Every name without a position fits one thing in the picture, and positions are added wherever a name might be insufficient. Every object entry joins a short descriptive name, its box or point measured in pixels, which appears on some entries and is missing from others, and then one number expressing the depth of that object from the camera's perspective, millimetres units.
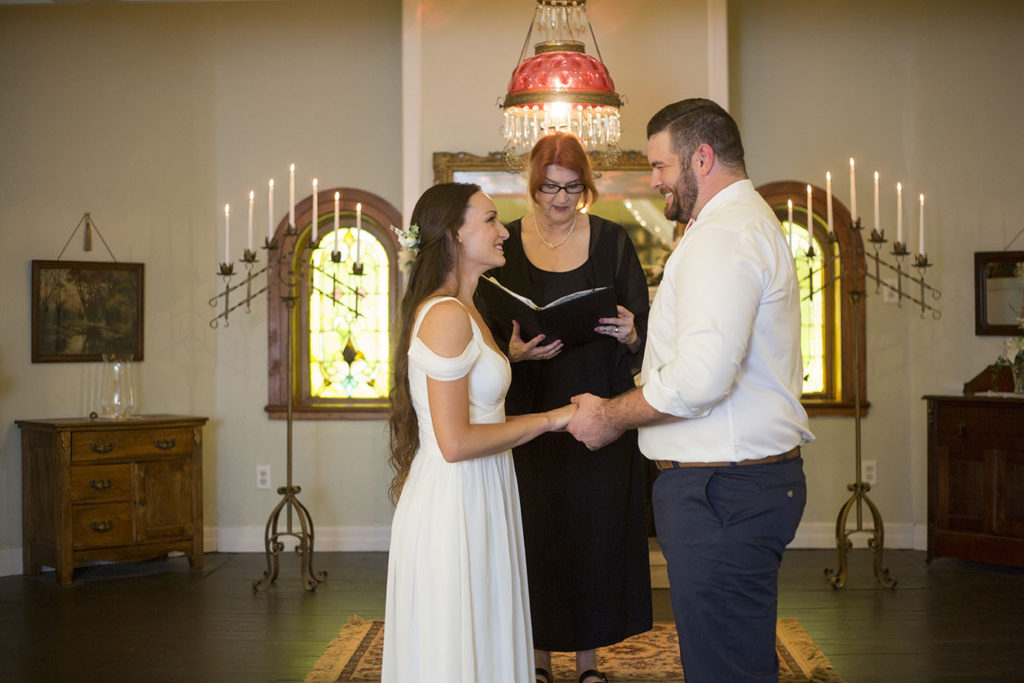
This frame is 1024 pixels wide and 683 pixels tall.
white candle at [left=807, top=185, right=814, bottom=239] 4857
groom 2070
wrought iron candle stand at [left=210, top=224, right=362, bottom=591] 5074
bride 2277
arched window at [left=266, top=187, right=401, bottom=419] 6086
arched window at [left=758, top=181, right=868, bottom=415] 5988
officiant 3182
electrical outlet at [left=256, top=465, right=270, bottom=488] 6109
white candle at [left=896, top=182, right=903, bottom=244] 4953
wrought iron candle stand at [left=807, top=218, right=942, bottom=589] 5031
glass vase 5605
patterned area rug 3729
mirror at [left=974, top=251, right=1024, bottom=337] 5816
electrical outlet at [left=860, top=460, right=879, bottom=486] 6012
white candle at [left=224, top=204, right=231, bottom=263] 6052
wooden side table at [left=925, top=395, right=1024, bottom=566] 5301
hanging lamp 4020
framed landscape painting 5664
